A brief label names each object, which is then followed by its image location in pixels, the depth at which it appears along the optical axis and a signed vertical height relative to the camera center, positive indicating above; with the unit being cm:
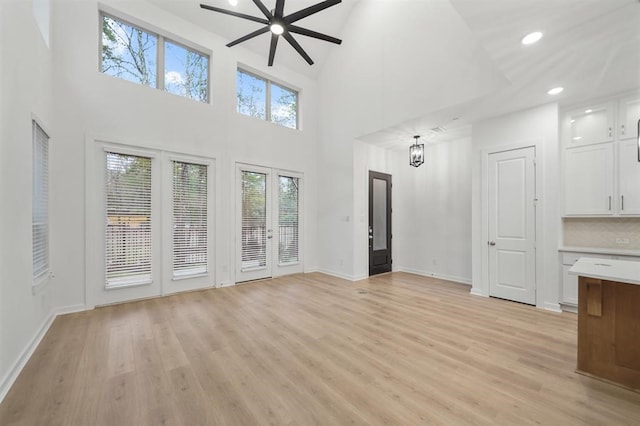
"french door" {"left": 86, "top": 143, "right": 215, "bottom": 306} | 387 -16
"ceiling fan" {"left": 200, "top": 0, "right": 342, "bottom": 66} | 305 +246
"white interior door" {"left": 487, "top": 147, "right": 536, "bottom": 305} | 395 -21
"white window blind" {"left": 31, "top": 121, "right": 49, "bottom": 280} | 294 +14
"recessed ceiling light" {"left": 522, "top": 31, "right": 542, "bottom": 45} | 239 +167
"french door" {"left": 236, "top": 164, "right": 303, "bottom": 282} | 538 -21
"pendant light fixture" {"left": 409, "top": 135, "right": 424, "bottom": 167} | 507 +116
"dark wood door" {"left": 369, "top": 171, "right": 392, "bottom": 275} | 603 -25
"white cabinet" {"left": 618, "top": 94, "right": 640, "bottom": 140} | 333 +125
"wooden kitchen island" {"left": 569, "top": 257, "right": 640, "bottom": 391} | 205 -96
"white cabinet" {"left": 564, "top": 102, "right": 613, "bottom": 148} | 354 +124
